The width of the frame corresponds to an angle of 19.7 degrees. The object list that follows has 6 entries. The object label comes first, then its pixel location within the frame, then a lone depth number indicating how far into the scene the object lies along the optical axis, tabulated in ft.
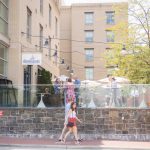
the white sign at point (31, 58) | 82.79
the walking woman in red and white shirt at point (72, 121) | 61.69
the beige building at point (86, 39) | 213.05
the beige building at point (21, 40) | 84.69
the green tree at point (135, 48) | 100.63
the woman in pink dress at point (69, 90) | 72.18
